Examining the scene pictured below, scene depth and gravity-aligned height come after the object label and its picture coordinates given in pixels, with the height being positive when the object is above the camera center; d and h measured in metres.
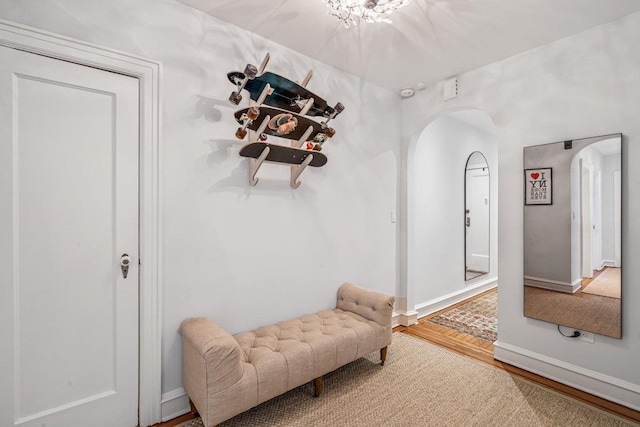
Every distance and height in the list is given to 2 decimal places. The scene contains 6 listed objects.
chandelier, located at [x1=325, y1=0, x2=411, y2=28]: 1.60 +1.16
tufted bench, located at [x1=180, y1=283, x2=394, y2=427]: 1.59 -0.89
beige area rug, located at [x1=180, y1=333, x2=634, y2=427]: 1.84 -1.29
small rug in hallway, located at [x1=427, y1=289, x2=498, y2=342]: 3.19 -1.27
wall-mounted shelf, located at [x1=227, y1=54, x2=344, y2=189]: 1.90 +0.65
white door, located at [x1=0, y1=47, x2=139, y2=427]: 1.46 -0.16
